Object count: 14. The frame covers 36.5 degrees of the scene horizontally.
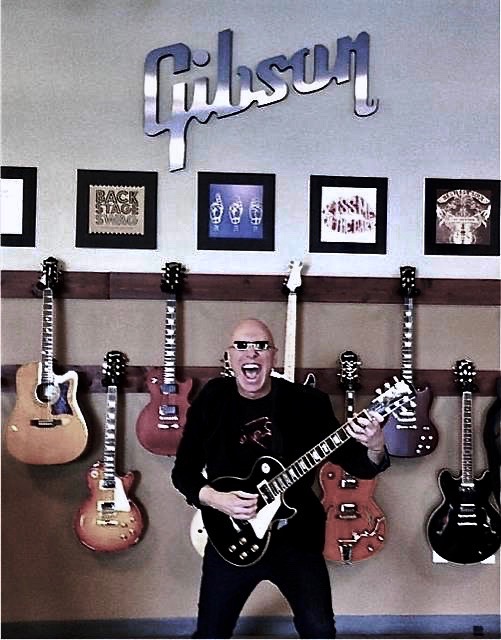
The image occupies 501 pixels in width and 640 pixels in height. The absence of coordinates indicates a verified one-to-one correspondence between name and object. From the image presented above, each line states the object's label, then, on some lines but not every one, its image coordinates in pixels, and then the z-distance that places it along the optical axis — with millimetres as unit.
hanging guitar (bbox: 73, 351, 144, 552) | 3117
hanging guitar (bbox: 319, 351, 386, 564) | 3129
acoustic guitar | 3121
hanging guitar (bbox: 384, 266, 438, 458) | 3207
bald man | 2441
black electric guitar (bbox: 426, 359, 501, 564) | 3199
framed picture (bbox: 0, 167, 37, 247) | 3229
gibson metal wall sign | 3256
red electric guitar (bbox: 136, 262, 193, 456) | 3148
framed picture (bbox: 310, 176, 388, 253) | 3309
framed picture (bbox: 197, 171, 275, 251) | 3277
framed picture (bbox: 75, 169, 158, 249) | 3256
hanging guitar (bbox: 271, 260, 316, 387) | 3207
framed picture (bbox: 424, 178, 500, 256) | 3344
